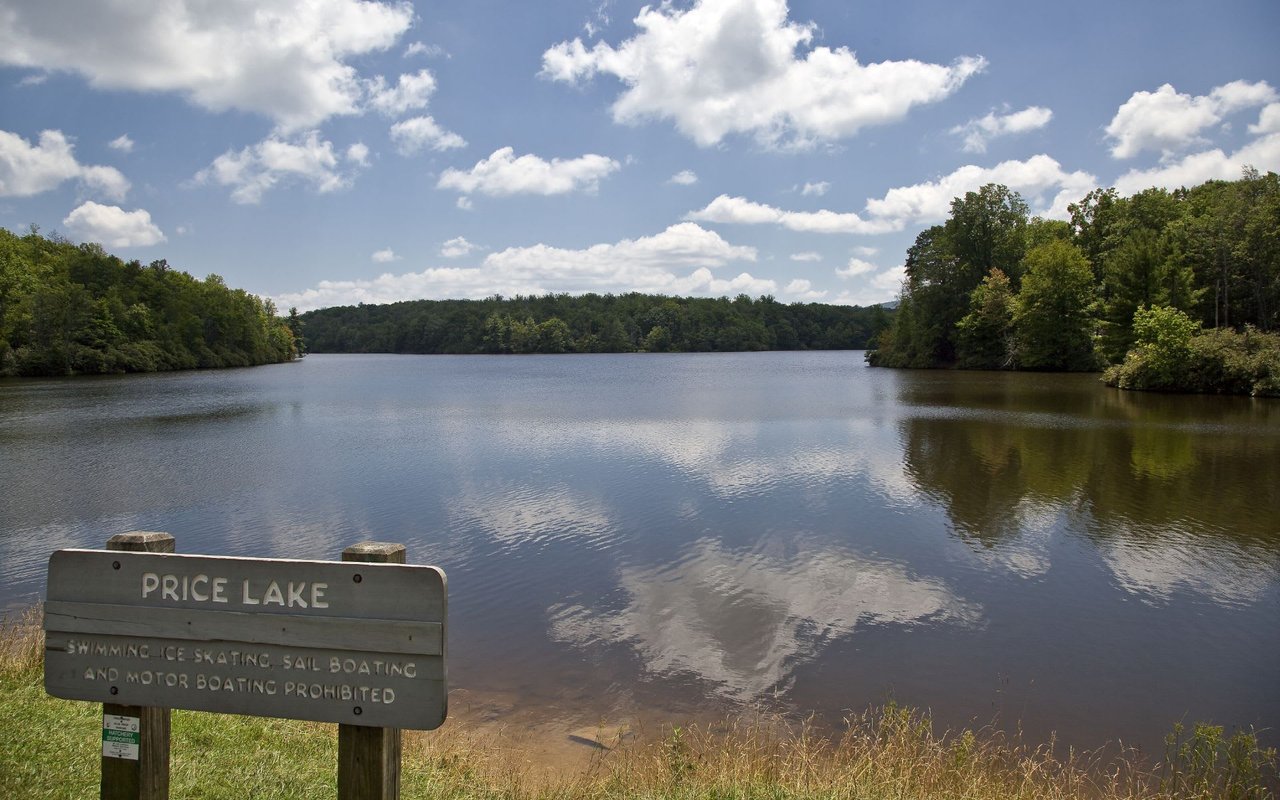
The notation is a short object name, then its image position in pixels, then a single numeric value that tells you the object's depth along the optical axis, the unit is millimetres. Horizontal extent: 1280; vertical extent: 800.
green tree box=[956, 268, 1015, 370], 69312
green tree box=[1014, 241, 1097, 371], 63062
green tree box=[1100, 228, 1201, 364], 51438
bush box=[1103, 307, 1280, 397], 39781
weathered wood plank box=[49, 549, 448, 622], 3039
